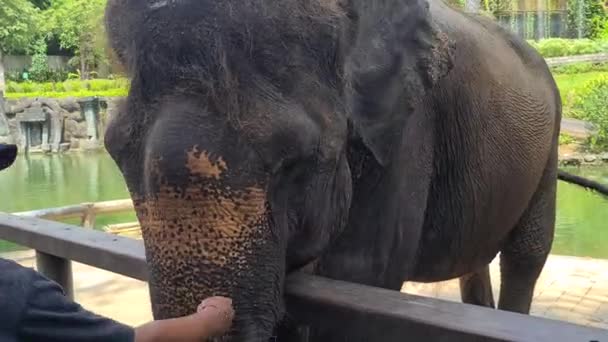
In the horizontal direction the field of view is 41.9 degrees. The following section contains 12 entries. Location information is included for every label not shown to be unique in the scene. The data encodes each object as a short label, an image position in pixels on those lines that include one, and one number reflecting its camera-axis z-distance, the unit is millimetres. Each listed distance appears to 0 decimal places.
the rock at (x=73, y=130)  21453
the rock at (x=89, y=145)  21500
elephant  1430
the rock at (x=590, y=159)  13961
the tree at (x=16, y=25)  26094
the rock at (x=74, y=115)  21250
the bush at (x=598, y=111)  14484
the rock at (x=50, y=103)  21016
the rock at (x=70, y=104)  21172
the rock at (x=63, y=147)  21297
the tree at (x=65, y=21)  27797
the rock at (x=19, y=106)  21016
